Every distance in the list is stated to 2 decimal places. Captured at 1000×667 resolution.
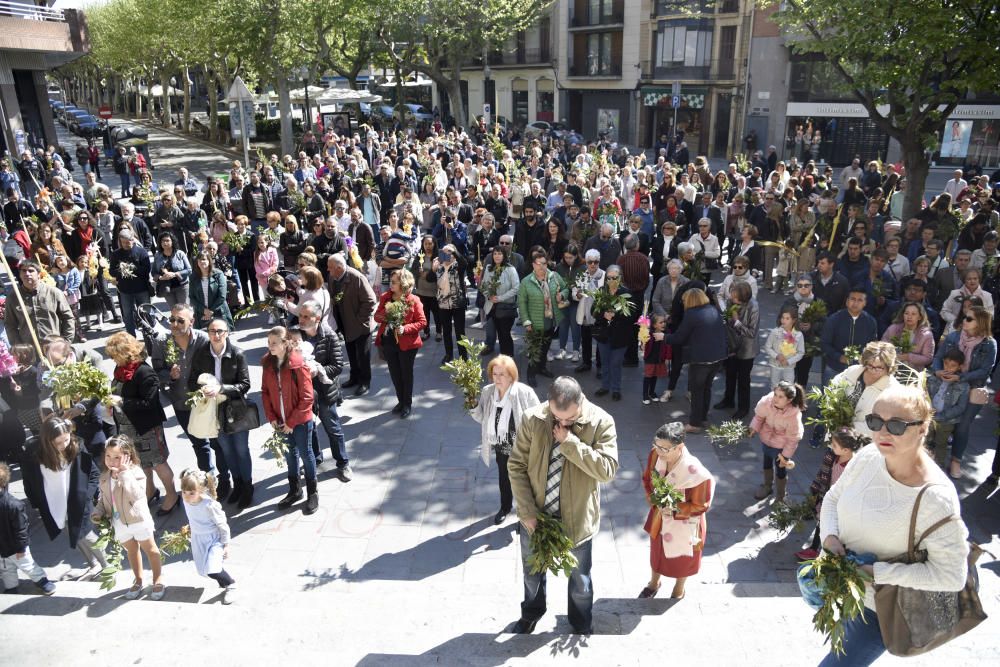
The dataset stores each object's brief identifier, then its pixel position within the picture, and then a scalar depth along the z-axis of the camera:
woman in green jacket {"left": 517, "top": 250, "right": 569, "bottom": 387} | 8.30
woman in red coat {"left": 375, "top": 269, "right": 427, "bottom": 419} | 7.64
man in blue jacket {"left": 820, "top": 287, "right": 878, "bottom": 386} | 7.10
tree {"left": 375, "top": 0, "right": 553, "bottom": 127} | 32.56
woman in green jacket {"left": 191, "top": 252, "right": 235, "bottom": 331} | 9.38
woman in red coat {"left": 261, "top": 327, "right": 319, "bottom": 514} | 5.80
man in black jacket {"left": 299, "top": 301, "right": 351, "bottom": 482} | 6.41
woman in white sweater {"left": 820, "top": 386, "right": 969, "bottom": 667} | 2.69
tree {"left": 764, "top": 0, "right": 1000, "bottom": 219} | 11.39
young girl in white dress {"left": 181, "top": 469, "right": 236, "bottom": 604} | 4.68
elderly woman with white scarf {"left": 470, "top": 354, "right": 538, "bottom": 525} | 5.27
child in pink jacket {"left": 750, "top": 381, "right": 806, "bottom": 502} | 5.73
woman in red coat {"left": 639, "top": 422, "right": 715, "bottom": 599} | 4.50
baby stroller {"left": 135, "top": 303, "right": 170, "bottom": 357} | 6.91
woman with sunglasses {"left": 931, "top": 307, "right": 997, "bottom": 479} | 6.37
